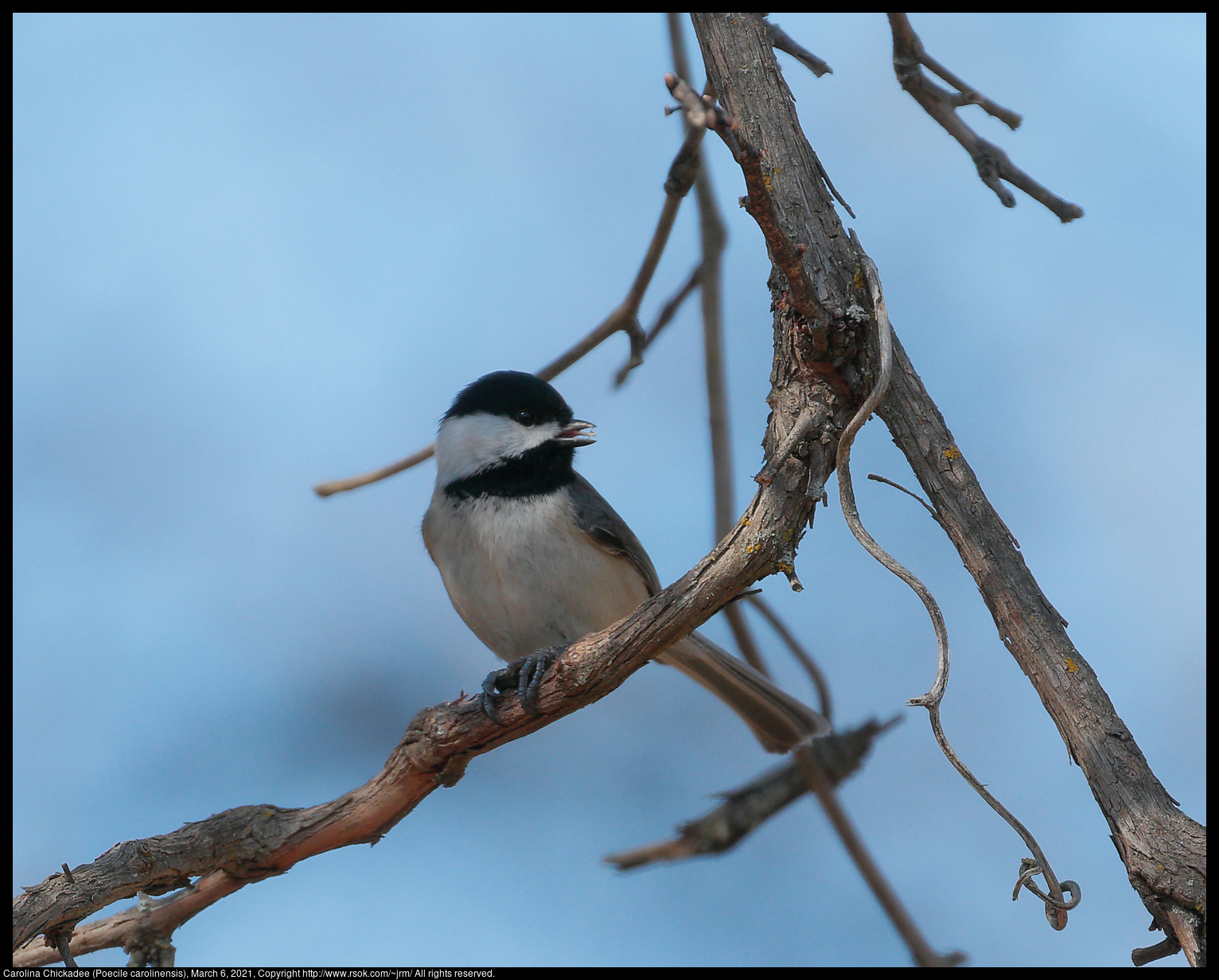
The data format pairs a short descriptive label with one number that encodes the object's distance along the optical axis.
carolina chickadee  6.18
